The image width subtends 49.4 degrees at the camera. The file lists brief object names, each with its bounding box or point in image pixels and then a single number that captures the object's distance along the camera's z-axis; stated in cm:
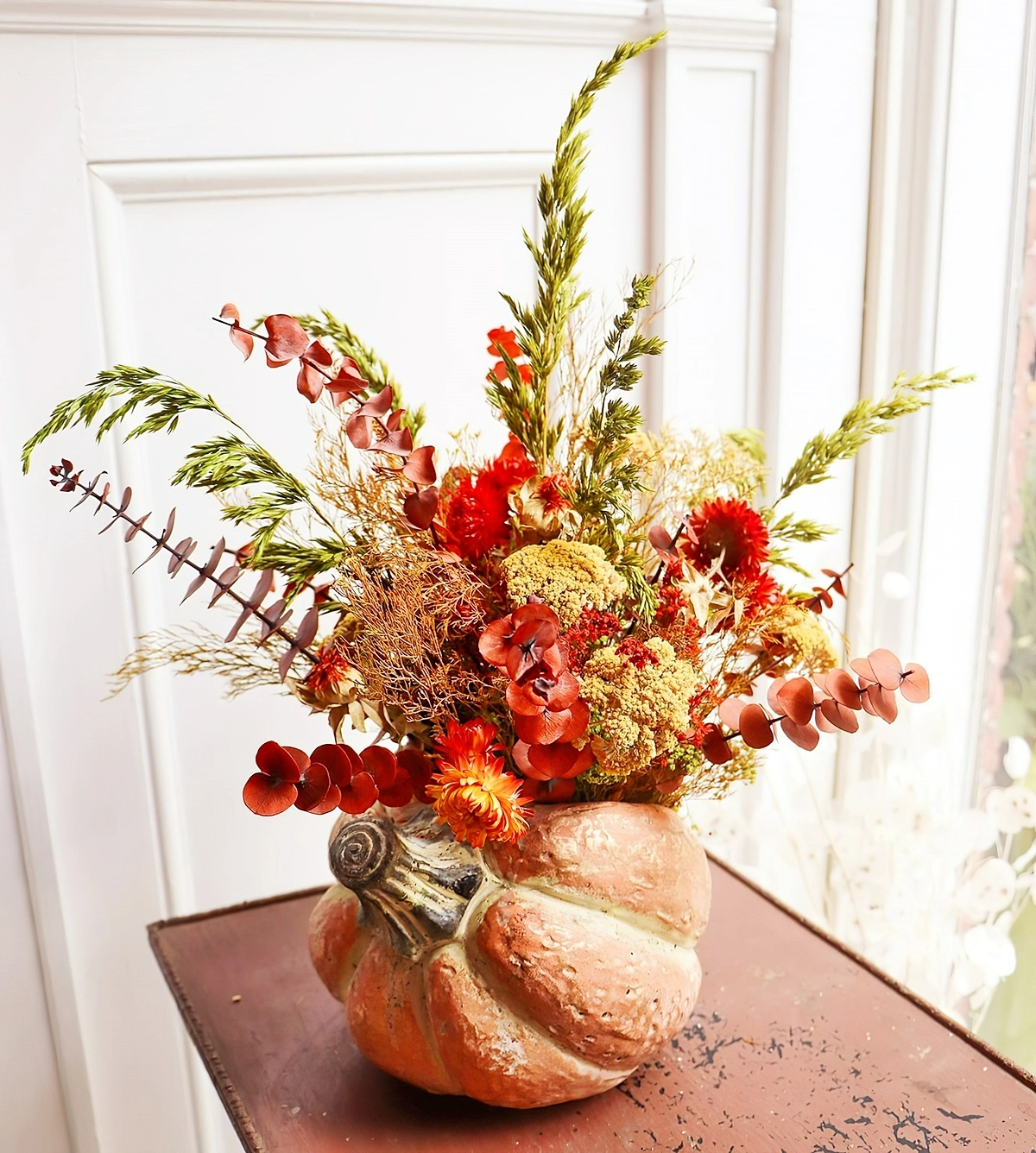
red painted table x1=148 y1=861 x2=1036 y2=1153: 76
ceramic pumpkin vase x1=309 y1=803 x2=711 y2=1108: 71
